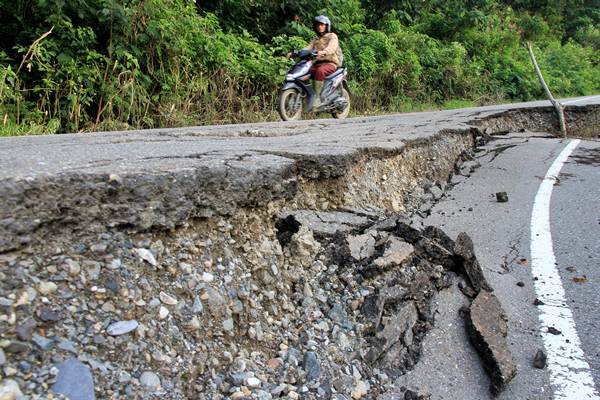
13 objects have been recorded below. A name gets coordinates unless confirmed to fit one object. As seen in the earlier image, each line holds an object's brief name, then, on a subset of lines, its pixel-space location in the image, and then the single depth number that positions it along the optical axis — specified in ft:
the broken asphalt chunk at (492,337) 7.65
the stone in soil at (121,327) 5.93
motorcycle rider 26.89
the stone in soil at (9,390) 4.83
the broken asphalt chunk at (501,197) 16.70
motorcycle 26.11
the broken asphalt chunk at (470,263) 10.12
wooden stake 35.42
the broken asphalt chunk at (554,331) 8.87
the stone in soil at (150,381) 5.77
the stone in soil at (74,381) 5.16
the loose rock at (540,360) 7.98
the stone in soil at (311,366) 7.06
